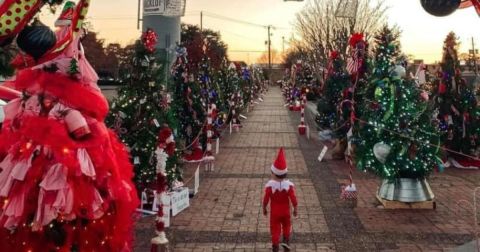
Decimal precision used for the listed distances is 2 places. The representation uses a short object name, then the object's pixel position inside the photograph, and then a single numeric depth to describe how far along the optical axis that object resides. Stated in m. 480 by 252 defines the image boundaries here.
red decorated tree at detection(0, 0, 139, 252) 4.09
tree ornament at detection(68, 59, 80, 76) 4.39
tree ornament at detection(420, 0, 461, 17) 5.48
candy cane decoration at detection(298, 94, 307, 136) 22.56
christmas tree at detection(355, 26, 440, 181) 9.23
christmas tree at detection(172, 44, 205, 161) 14.86
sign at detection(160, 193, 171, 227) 7.23
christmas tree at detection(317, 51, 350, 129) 16.92
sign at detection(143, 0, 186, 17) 13.41
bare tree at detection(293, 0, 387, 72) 33.78
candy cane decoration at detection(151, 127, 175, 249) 6.24
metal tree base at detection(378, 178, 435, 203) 9.25
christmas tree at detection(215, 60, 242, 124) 21.12
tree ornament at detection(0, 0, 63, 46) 4.08
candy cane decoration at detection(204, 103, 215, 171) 13.47
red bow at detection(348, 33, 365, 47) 13.89
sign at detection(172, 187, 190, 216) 8.30
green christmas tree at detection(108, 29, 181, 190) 9.26
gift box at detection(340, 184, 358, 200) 9.52
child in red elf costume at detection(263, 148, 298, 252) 6.87
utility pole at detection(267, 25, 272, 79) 112.13
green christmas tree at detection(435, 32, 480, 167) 14.20
